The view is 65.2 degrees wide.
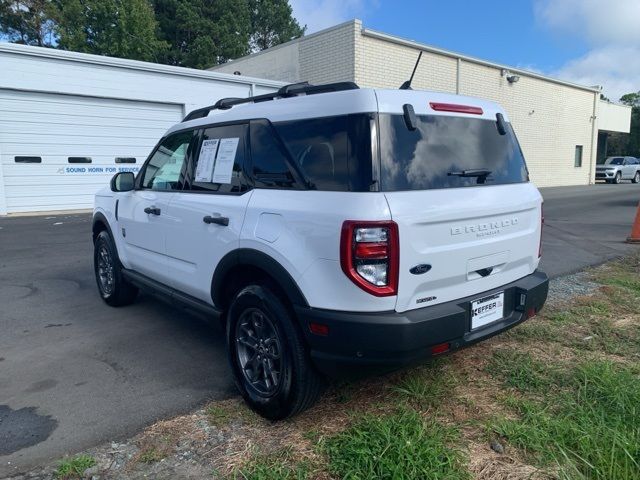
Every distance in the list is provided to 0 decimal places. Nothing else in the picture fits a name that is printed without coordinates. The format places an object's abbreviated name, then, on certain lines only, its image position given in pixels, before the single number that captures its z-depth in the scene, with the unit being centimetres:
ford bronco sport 261
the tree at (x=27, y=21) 2741
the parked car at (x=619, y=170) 3403
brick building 1814
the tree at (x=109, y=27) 2662
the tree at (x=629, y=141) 5291
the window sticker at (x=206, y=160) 376
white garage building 1320
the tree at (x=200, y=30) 3266
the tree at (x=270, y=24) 4012
